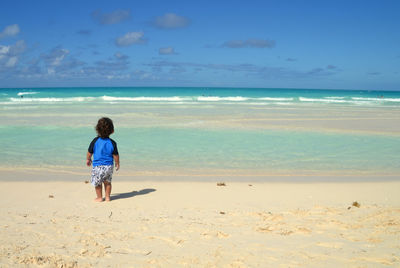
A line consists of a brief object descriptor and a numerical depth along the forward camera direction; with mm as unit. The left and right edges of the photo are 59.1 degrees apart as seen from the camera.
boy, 6016
